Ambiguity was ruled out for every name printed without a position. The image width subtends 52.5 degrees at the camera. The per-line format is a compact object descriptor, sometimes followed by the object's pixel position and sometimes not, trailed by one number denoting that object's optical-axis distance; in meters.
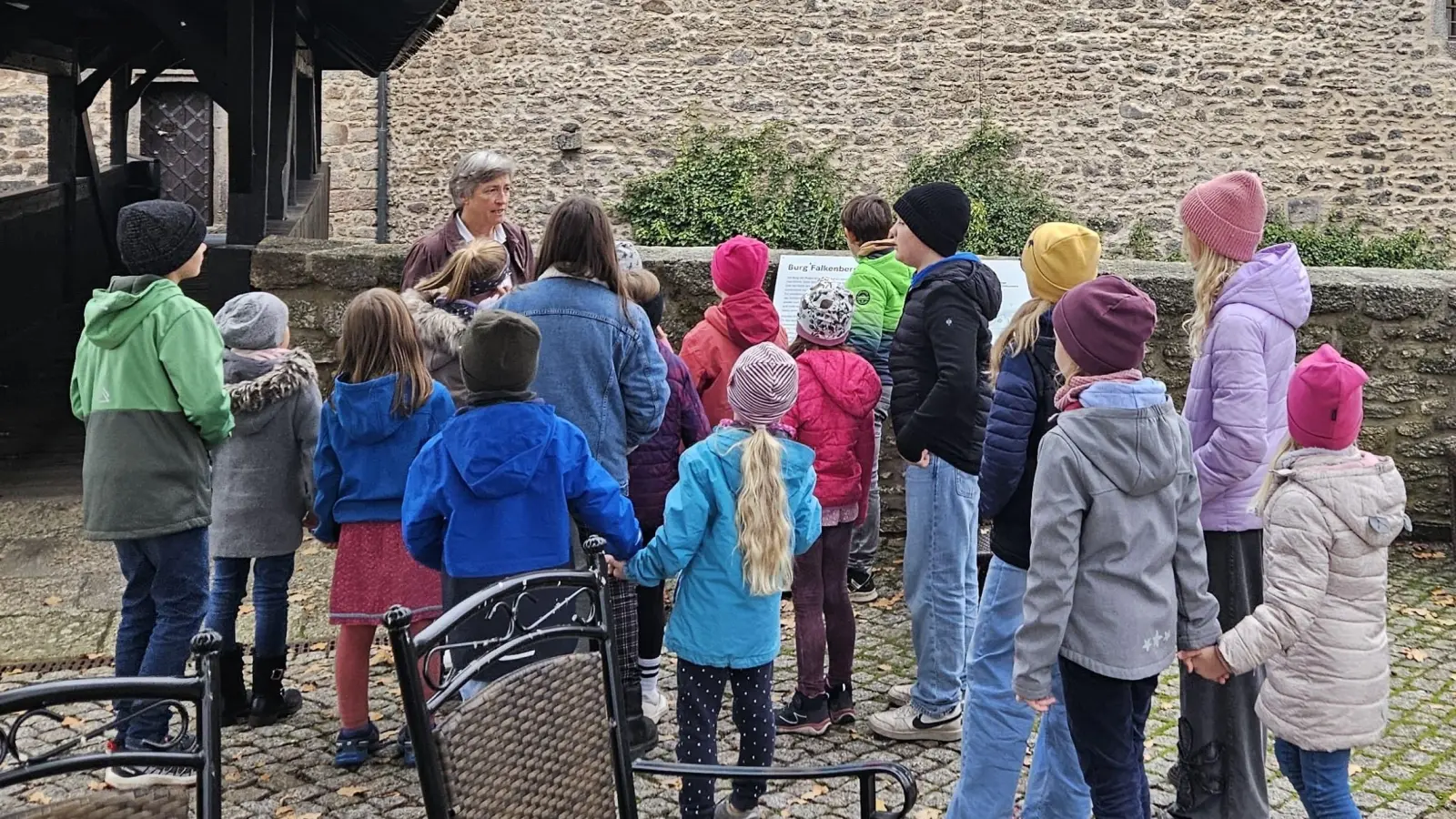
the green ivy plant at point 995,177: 15.52
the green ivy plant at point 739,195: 15.53
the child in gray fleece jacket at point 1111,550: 3.13
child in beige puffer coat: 3.25
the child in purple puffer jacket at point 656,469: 4.59
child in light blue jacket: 3.65
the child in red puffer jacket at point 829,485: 4.59
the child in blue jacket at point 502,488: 3.62
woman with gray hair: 5.13
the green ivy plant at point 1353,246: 15.45
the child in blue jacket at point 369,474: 4.18
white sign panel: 6.27
